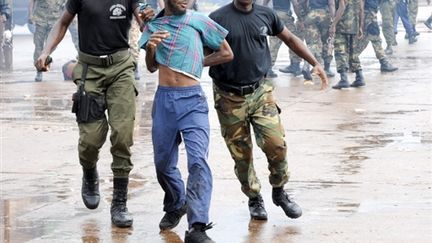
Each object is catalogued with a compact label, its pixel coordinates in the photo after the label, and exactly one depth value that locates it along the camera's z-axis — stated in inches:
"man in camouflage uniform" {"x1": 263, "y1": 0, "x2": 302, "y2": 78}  710.5
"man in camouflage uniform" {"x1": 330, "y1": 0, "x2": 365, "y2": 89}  638.5
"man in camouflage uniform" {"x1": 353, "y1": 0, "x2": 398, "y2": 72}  697.0
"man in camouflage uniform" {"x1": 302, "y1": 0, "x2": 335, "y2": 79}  694.5
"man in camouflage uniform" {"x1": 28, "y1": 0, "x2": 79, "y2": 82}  751.1
